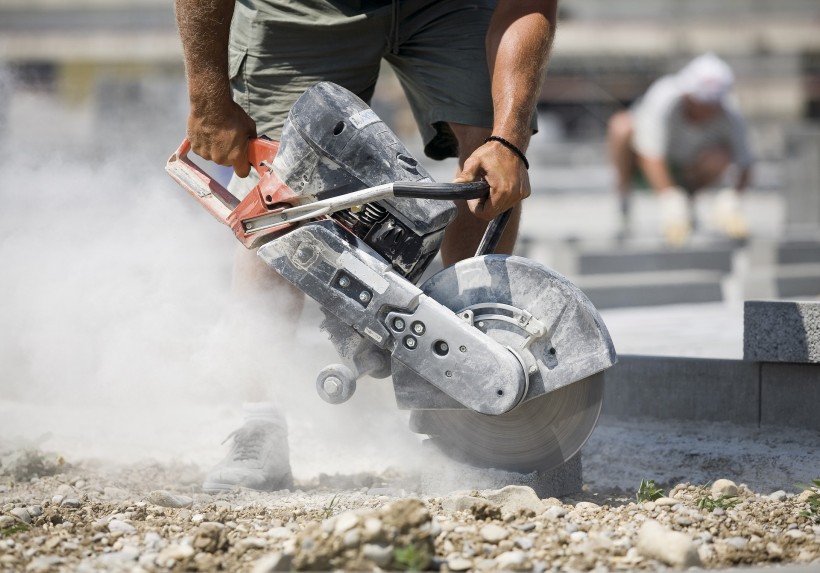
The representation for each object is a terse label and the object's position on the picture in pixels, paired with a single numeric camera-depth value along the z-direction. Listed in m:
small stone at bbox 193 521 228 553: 4.55
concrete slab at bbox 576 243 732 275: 15.64
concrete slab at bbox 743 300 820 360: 6.77
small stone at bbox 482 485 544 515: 5.46
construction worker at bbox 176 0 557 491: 6.19
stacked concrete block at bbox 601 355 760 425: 7.32
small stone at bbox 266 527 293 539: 4.83
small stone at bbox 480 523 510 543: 4.71
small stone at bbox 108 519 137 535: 5.01
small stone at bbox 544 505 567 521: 5.19
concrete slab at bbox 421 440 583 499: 5.98
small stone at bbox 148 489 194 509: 5.80
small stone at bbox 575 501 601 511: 5.55
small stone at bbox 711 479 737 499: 5.98
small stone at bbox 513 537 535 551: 4.66
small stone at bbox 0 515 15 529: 5.09
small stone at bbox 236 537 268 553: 4.63
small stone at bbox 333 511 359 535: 4.23
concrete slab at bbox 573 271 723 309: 13.57
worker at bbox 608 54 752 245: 20.52
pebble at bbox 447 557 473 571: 4.37
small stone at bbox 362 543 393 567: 4.17
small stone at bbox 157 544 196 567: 4.46
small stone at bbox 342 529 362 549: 4.19
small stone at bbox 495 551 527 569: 4.43
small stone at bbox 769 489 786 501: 5.97
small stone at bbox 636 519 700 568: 4.40
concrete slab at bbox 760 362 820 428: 7.05
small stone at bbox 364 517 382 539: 4.20
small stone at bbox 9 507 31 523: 5.31
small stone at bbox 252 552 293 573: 4.04
